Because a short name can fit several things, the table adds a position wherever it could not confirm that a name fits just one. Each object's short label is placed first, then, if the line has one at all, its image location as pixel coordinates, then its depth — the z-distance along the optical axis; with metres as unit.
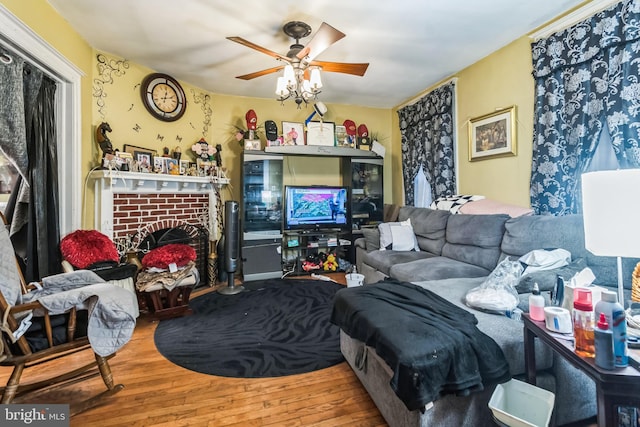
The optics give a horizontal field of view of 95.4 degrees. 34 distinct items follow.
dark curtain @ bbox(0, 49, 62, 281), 1.94
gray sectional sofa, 1.24
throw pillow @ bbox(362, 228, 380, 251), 3.62
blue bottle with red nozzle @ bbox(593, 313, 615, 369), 0.83
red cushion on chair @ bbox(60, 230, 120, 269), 2.26
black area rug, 1.93
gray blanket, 1.44
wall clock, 3.26
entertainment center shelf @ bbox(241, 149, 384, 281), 3.92
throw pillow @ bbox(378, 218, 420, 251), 3.40
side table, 0.81
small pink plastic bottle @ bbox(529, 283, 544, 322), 1.16
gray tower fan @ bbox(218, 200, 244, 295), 3.41
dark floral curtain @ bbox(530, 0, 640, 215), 1.89
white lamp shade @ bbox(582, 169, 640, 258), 1.00
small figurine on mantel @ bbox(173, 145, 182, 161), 3.45
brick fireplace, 2.77
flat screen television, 4.10
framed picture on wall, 2.77
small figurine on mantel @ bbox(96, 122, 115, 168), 2.72
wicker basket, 1.30
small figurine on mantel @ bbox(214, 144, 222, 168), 3.92
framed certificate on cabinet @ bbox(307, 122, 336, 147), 4.18
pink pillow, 2.53
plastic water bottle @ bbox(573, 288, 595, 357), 0.91
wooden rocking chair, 1.34
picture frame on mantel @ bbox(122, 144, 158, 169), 3.04
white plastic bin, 1.11
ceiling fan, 2.22
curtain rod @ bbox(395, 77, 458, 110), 3.47
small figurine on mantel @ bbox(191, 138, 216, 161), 3.68
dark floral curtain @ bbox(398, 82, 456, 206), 3.52
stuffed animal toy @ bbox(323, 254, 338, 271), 4.21
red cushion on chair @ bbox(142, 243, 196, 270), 2.68
